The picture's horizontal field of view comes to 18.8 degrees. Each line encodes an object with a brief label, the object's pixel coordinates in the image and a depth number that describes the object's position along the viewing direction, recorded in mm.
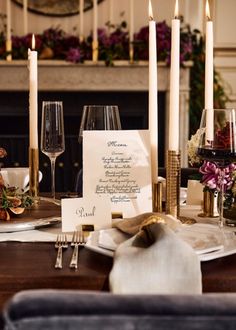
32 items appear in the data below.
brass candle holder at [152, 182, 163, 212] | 1351
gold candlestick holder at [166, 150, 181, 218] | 1322
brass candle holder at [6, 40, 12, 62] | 3477
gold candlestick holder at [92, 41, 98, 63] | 3487
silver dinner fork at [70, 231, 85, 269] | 1052
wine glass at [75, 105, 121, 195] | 1393
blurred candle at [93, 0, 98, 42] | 3493
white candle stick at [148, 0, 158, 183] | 1333
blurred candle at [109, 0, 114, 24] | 3596
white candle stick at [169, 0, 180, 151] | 1302
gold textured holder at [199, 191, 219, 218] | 1421
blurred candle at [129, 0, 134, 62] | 3512
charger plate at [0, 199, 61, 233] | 1254
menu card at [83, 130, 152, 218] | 1306
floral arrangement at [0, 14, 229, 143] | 3501
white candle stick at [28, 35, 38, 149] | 1520
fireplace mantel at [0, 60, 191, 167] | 3537
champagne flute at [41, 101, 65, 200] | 1503
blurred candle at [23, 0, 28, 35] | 3527
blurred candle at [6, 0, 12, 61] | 3456
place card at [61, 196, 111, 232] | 1247
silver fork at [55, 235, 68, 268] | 1061
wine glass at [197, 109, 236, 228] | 1214
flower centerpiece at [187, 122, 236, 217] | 1231
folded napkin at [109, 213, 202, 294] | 931
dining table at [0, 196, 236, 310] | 999
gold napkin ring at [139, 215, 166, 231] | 1098
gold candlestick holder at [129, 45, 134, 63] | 3508
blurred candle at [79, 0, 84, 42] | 3523
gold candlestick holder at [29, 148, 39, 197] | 1529
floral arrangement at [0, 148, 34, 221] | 1293
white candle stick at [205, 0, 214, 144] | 1378
